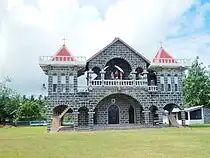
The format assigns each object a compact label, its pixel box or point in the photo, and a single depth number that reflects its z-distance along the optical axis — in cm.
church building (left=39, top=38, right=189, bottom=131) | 1681
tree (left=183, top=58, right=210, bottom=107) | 2501
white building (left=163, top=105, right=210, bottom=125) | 2536
